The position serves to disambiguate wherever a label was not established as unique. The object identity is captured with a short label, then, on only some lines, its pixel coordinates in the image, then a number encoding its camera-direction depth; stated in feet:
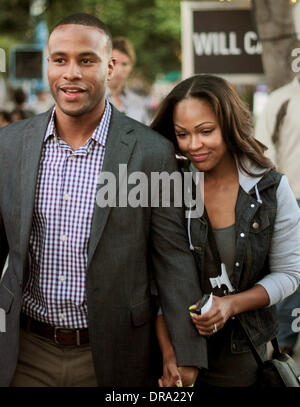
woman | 9.42
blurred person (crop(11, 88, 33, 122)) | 30.19
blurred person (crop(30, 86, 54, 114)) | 46.34
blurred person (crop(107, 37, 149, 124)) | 20.80
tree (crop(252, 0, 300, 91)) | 16.40
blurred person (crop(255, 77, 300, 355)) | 15.97
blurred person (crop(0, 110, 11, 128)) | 29.44
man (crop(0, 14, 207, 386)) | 9.05
